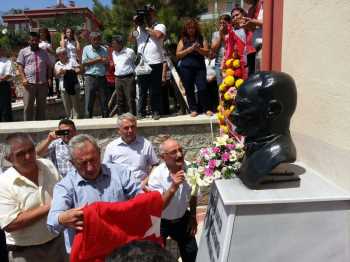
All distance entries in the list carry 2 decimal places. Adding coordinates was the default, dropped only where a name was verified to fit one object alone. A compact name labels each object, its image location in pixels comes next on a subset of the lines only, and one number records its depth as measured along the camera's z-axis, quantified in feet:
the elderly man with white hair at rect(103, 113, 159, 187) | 13.43
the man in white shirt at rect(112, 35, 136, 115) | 21.27
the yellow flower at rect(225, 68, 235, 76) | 14.23
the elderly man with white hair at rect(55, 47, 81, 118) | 23.84
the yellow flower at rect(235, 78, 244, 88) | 13.71
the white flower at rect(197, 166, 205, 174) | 9.27
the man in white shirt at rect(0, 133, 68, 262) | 8.98
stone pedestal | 7.55
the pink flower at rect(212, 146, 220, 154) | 9.34
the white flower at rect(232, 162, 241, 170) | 9.15
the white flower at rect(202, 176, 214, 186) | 9.02
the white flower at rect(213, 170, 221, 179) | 9.00
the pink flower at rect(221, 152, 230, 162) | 9.28
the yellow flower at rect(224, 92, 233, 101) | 13.92
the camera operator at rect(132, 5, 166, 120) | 19.70
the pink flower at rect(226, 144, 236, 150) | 9.57
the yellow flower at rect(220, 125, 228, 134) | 14.93
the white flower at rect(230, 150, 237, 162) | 9.26
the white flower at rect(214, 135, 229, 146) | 9.50
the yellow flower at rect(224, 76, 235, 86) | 13.99
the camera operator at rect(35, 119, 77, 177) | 13.20
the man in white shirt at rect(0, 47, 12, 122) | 23.76
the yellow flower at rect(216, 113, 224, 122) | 15.14
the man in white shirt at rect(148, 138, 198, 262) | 10.76
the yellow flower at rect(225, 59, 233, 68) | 14.36
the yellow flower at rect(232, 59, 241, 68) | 14.21
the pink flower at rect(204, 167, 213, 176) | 9.09
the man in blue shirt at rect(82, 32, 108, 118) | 22.33
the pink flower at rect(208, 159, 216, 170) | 9.14
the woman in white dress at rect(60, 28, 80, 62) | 26.00
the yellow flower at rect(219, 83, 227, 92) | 14.19
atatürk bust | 7.87
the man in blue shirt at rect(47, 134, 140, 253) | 8.14
